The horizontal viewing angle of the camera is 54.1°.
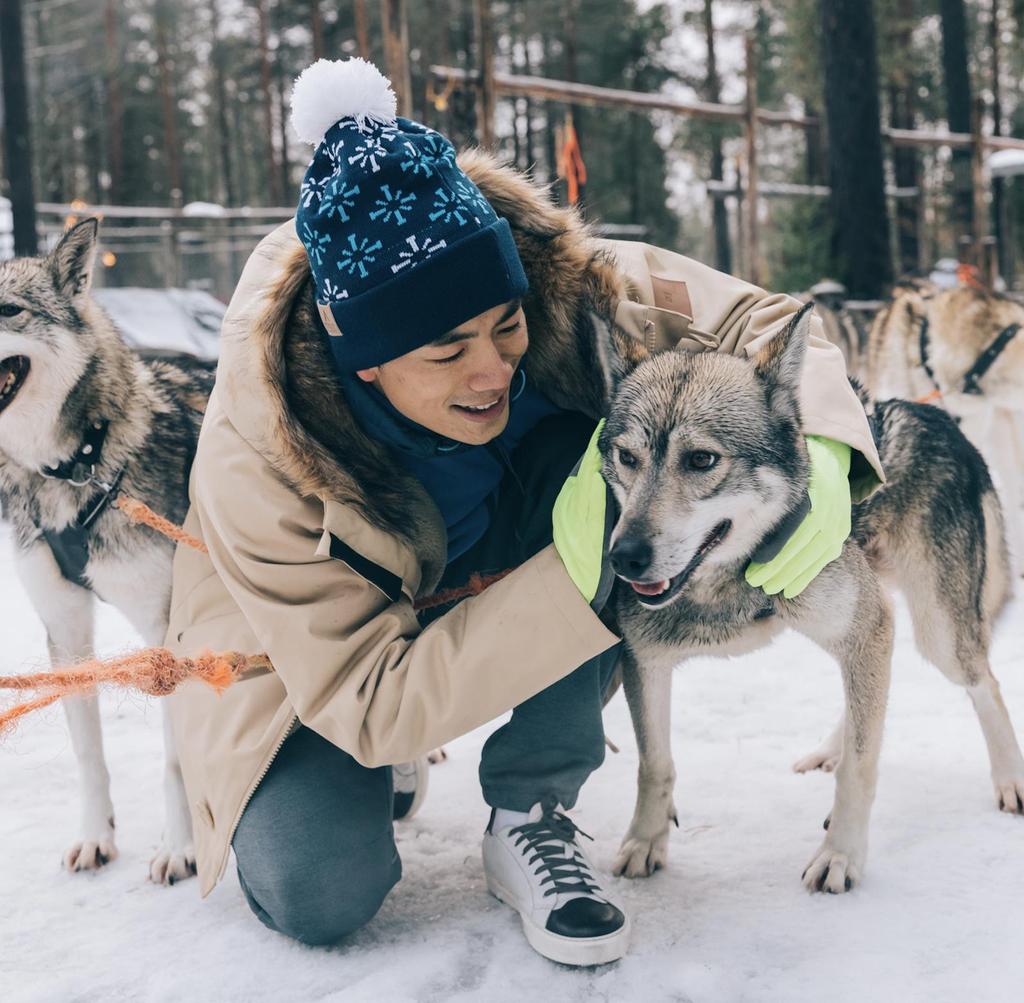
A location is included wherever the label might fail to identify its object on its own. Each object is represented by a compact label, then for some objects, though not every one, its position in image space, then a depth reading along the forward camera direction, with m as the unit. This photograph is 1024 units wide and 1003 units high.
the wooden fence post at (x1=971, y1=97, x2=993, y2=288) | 9.75
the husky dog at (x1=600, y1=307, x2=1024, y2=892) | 1.58
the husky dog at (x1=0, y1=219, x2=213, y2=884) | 1.99
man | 1.52
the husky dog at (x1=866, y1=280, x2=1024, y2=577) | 4.50
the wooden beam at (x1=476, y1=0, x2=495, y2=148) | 5.95
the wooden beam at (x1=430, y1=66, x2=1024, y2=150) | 5.97
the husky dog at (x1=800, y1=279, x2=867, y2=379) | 5.52
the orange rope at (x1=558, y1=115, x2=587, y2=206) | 6.56
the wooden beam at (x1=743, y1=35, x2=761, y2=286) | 7.87
